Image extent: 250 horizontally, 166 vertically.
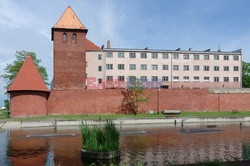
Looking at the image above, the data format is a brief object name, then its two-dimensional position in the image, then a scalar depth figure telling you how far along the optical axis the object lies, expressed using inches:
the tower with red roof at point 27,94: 1275.8
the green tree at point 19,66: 2057.1
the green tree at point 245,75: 2691.9
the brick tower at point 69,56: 1552.7
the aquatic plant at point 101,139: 495.8
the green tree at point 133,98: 1490.4
